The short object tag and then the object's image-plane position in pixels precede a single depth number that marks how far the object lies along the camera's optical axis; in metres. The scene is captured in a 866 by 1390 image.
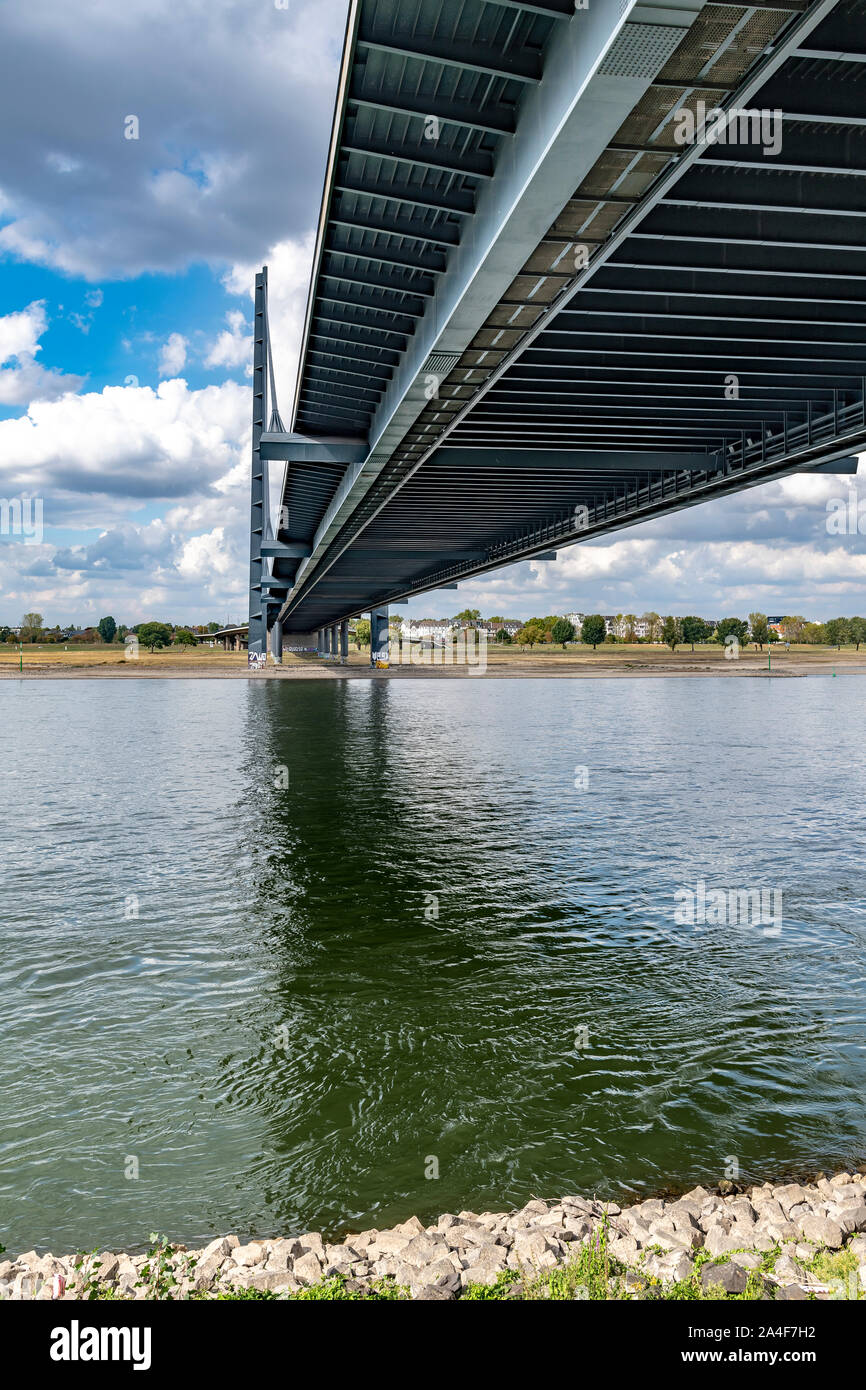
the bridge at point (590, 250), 9.73
